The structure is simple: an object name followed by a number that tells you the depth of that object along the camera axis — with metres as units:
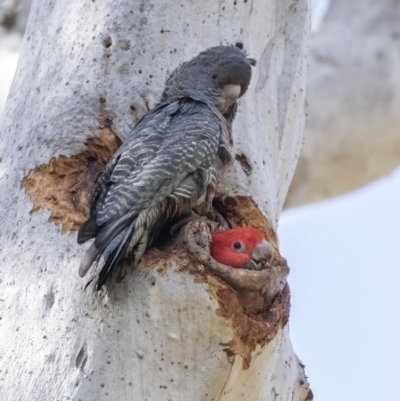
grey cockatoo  5.59
